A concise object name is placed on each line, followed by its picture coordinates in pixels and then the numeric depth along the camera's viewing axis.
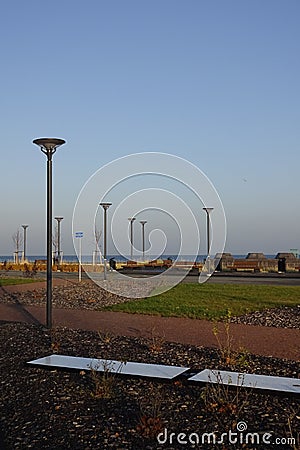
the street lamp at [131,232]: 32.41
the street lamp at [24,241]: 50.33
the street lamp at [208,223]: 34.34
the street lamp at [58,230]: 41.53
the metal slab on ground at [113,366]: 7.44
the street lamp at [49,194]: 11.75
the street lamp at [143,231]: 38.29
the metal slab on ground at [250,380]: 6.64
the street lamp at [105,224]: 28.46
